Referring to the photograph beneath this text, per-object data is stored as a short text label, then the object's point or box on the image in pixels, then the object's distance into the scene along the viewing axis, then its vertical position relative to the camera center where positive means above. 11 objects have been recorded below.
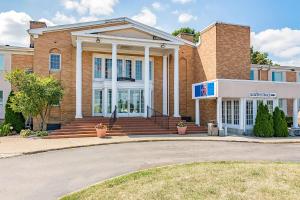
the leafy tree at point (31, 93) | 19.06 +1.03
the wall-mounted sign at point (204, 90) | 20.48 +1.48
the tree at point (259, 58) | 50.61 +9.42
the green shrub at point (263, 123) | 19.22 -0.95
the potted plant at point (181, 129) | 19.81 -1.42
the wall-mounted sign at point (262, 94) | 20.32 +1.08
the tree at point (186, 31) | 49.64 +13.90
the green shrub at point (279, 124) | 19.62 -1.03
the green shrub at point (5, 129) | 20.08 -1.56
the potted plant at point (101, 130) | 17.56 -1.36
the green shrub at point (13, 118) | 21.33 -0.79
